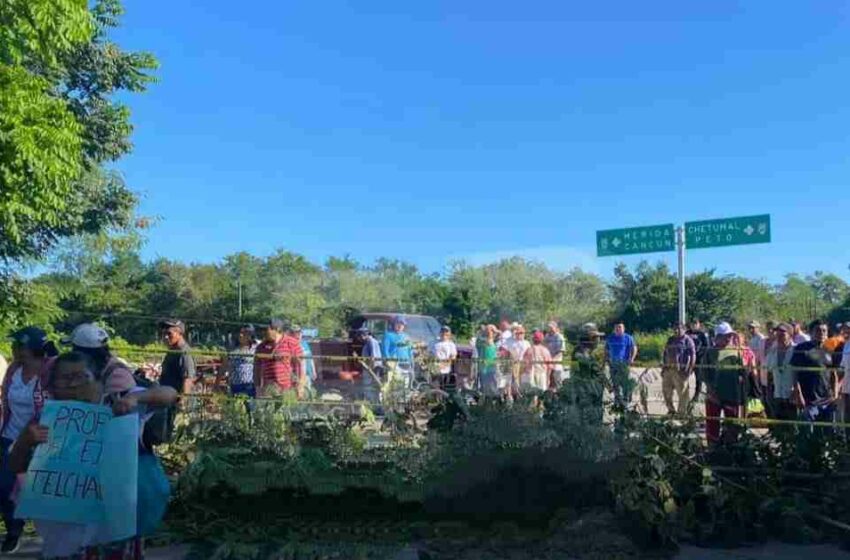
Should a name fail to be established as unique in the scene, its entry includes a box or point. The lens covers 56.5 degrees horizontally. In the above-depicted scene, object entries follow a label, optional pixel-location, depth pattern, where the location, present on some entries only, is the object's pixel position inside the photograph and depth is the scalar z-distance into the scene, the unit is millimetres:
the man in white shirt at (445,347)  13883
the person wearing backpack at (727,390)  8719
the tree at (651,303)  49094
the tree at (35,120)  7262
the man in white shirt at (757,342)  12331
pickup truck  10062
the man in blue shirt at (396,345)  13016
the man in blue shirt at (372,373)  8645
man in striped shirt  8789
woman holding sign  3273
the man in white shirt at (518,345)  13759
